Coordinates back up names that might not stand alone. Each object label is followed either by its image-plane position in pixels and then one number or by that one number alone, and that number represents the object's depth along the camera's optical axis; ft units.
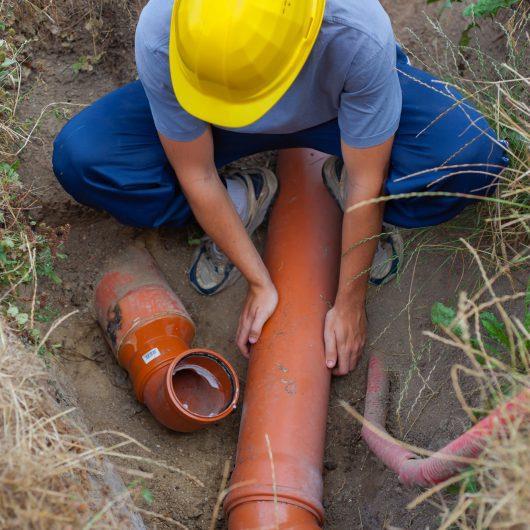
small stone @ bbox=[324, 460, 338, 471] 8.12
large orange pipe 7.08
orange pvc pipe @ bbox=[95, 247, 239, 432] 7.96
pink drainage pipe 5.29
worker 6.10
